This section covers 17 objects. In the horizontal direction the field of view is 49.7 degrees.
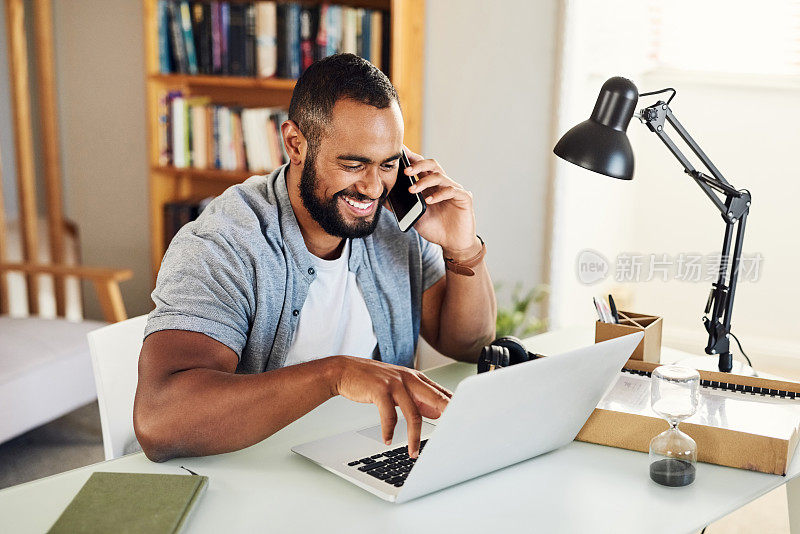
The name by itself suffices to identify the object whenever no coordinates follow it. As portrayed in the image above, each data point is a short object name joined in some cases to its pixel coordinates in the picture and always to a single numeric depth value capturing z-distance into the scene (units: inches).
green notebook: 38.4
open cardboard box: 46.7
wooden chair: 101.9
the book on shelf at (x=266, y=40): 121.2
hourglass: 44.9
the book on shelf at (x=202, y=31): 125.5
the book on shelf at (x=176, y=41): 125.5
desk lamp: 55.8
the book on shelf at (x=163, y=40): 125.3
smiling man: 46.1
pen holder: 57.9
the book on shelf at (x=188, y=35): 125.5
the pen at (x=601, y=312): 59.7
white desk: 40.3
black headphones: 55.8
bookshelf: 118.4
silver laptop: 38.9
